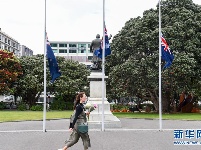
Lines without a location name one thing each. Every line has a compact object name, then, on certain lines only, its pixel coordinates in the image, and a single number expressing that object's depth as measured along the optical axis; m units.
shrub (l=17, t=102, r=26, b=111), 47.25
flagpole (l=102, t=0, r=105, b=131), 18.42
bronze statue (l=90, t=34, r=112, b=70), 22.44
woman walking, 9.95
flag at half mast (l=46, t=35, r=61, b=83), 17.50
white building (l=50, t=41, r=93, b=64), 114.69
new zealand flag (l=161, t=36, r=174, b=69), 18.72
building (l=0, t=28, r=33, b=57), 100.98
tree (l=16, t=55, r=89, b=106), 49.44
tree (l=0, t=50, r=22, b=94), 47.51
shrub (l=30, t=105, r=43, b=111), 46.44
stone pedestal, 19.77
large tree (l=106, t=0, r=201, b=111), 31.97
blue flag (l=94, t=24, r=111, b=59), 18.91
